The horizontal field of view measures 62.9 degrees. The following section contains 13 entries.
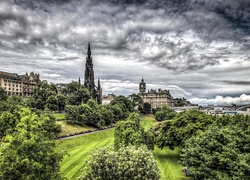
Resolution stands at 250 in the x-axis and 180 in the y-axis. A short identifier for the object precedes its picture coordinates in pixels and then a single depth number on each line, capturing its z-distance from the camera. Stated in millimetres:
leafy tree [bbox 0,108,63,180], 15258
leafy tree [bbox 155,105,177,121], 101706
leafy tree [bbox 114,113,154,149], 29594
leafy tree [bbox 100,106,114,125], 77288
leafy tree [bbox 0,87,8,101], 79500
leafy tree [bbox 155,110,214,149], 34875
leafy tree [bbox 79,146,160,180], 15742
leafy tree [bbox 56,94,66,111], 87788
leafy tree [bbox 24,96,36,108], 73175
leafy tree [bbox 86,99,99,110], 79569
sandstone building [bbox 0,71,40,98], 102025
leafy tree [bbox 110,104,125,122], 88869
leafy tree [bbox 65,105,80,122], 65750
